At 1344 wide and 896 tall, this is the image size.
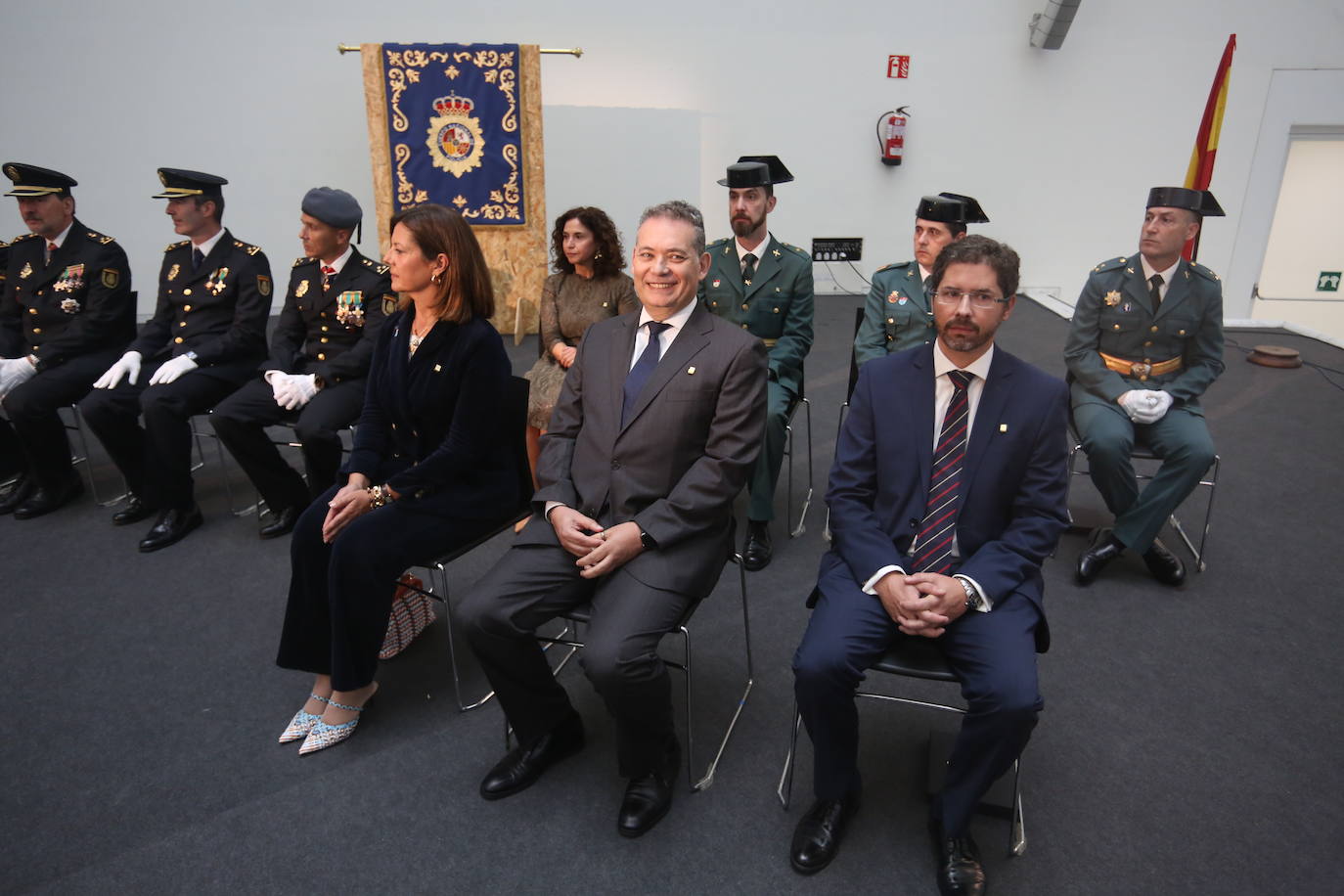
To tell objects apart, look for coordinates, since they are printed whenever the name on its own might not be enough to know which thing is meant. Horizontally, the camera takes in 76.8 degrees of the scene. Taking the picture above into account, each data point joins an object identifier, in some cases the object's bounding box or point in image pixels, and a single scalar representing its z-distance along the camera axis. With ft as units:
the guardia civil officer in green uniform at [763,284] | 11.31
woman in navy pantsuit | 7.36
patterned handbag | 8.84
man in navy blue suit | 5.90
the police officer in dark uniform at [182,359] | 11.47
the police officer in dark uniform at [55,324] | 12.11
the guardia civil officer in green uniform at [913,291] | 10.36
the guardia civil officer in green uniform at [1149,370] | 9.92
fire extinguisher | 25.35
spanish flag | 16.70
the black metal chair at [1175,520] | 10.09
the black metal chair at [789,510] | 11.27
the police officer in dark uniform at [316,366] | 10.85
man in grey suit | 6.53
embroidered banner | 20.36
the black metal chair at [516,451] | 8.07
